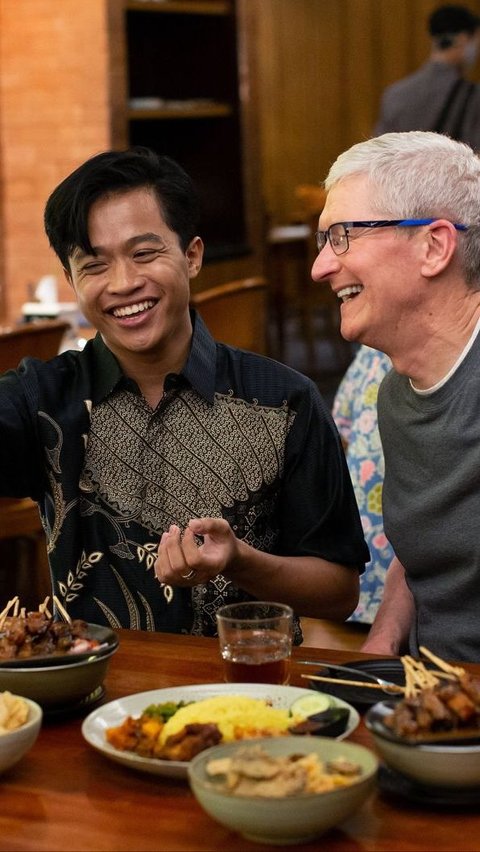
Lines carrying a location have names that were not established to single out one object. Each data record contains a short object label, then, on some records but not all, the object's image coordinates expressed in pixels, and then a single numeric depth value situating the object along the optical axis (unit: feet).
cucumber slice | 7.03
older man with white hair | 8.53
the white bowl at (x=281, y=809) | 6.13
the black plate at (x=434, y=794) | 6.48
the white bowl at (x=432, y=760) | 6.36
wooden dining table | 6.36
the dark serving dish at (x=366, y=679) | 7.28
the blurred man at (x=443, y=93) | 25.86
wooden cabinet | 23.89
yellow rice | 6.80
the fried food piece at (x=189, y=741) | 6.68
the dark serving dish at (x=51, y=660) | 7.27
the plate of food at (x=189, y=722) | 6.71
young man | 8.99
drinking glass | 7.41
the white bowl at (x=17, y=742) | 6.69
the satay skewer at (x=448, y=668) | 6.75
